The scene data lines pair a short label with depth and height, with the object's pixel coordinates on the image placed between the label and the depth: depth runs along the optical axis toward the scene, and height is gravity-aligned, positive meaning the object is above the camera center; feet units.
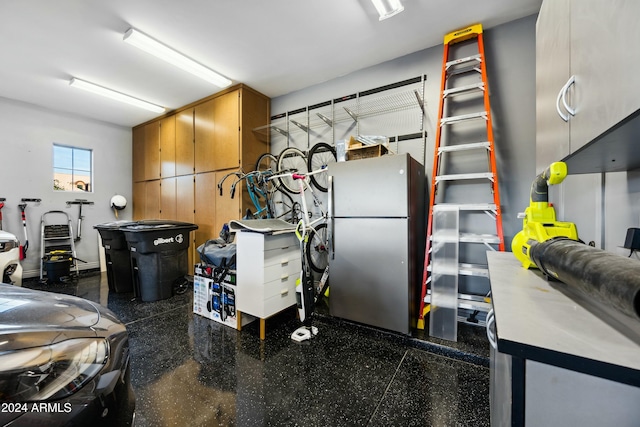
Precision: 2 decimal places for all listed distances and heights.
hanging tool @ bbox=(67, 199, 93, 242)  14.78 -0.41
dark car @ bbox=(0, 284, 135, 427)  1.90 -1.42
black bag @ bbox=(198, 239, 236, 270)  8.00 -1.47
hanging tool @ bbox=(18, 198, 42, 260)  12.82 -0.68
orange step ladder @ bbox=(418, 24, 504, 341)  6.81 +0.45
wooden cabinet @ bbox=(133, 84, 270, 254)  11.64 +3.06
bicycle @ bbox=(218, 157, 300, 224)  10.23 +0.69
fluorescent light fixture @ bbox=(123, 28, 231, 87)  7.98 +5.83
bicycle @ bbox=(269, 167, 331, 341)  7.30 -2.37
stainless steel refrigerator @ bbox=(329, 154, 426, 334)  6.88 -0.91
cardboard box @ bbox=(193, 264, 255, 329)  7.80 -2.93
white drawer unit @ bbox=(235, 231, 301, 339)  7.09 -1.93
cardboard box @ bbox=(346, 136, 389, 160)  7.75 +2.05
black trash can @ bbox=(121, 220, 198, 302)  9.70 -1.87
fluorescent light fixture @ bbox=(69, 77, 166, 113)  11.02 +5.90
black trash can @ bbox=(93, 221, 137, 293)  10.93 -2.16
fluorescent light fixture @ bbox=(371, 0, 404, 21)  6.49 +5.61
